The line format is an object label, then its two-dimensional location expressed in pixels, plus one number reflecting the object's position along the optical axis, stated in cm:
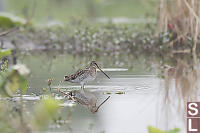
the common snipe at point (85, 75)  1643
